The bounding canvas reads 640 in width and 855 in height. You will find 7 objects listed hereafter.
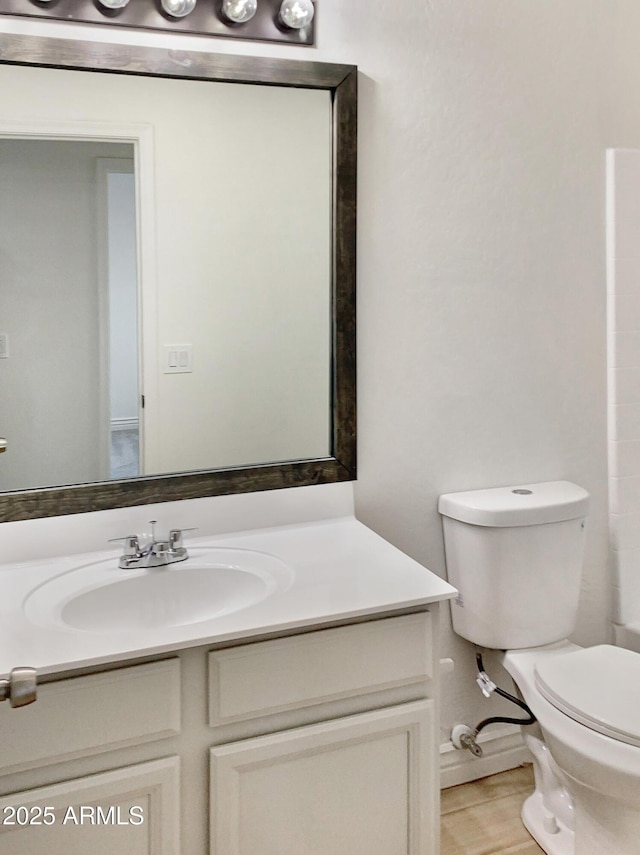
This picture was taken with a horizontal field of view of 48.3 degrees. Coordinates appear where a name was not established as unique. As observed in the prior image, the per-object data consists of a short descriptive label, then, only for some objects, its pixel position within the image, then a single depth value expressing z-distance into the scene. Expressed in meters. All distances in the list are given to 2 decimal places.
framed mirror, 1.50
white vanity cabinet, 1.11
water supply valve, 1.94
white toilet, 1.54
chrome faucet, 1.50
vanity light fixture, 1.47
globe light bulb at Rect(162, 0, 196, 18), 1.52
